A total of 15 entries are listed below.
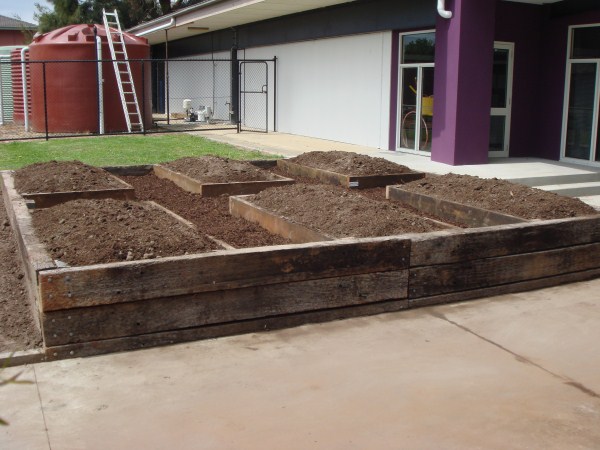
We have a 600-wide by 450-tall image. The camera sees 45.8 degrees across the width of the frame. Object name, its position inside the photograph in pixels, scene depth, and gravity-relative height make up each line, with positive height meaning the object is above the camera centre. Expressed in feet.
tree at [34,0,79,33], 132.46 +16.20
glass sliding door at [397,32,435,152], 51.52 +1.23
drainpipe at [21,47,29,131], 71.26 +2.11
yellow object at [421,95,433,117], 51.34 +0.17
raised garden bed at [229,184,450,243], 21.44 -3.52
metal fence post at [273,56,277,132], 76.89 +1.54
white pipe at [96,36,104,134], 68.80 +1.62
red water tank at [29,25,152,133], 68.90 +1.71
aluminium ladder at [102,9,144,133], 69.21 +2.36
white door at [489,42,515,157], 48.77 +0.78
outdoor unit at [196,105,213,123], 90.86 -1.09
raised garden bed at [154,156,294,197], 31.37 -3.26
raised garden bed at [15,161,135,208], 27.43 -3.25
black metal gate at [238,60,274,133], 80.43 +1.19
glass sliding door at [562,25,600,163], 45.24 +0.87
